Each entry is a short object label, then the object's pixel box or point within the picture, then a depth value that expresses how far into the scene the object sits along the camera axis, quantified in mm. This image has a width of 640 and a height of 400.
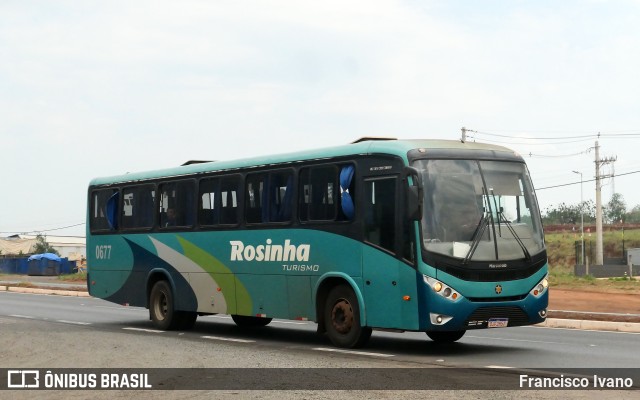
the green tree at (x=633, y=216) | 186875
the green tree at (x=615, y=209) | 180788
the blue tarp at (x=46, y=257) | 88025
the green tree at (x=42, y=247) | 127188
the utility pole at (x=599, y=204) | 74375
